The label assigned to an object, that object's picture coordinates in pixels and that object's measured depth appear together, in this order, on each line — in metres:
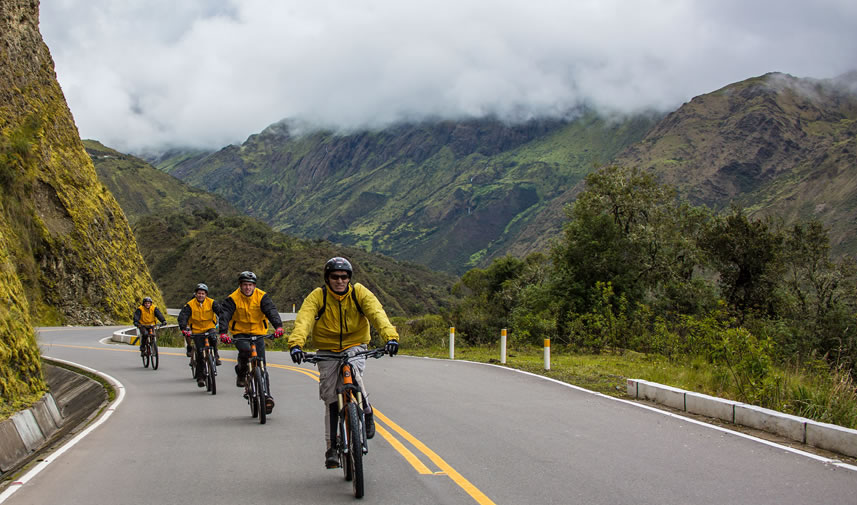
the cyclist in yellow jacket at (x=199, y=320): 13.00
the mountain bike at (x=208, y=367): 12.63
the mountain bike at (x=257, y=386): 9.08
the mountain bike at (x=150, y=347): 17.53
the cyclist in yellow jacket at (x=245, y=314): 10.09
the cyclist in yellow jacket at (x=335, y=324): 6.04
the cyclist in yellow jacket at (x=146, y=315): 17.56
